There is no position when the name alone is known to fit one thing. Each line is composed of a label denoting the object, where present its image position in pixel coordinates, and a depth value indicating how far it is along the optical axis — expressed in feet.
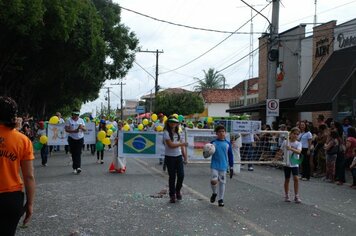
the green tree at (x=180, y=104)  201.77
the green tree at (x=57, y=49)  48.44
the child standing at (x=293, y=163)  32.08
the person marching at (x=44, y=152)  53.58
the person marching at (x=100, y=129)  56.39
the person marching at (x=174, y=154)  31.42
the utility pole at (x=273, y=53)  65.82
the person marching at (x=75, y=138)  44.68
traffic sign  62.18
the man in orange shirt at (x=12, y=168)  13.19
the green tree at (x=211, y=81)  283.79
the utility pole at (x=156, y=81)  184.82
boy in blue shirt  29.96
